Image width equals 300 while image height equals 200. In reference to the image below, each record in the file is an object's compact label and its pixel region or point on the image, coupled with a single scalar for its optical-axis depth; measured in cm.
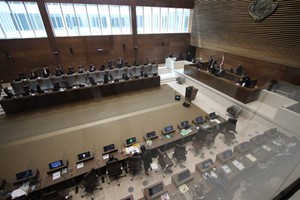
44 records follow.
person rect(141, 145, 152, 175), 355
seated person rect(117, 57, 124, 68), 927
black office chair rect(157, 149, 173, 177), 370
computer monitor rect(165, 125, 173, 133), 460
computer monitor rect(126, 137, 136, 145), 417
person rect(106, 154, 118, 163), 359
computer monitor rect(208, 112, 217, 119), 530
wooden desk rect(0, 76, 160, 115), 627
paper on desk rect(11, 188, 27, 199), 302
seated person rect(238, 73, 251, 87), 614
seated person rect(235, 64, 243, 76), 808
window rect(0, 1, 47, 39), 767
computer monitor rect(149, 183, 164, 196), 272
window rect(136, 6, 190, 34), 1047
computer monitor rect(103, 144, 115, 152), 395
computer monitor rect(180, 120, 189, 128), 480
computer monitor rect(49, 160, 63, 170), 351
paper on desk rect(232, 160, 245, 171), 296
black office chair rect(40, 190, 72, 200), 275
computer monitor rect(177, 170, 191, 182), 292
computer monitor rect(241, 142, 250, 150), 372
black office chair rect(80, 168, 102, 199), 312
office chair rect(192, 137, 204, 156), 423
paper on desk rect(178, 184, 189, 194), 276
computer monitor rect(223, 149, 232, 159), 343
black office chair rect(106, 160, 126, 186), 348
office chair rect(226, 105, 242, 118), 594
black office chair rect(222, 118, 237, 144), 473
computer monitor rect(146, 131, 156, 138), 443
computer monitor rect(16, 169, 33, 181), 331
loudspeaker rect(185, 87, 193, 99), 666
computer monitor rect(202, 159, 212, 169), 313
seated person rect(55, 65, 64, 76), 805
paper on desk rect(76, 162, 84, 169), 361
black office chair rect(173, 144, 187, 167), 382
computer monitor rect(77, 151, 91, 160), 371
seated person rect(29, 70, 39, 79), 753
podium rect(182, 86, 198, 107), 668
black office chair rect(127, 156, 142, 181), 347
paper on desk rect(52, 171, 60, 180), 337
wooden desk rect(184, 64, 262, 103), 611
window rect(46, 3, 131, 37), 856
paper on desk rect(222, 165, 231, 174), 299
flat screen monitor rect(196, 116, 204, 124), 507
